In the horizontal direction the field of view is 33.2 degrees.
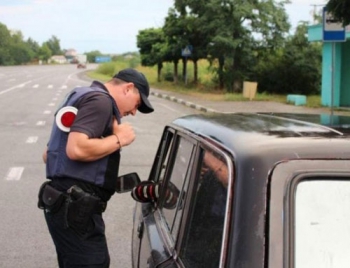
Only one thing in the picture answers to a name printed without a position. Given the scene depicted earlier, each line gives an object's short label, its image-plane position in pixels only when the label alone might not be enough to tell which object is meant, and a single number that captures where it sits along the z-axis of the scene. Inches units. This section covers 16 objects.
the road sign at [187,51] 1108.5
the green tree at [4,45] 4949.3
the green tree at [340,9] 443.2
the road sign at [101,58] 5275.6
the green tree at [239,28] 972.6
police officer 108.8
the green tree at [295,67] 1006.4
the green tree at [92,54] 6220.5
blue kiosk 796.6
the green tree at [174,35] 1165.1
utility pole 1027.6
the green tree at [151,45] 1321.4
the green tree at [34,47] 5964.6
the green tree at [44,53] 6130.9
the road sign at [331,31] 419.5
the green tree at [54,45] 7391.7
